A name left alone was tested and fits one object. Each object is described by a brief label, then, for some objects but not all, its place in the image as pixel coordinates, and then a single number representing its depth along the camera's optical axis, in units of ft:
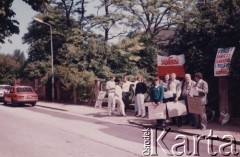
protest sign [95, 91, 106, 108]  66.44
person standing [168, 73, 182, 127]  41.68
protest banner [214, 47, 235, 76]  40.47
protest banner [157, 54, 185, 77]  48.29
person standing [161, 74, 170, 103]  43.03
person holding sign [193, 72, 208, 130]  37.86
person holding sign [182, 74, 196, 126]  39.42
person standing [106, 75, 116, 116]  54.34
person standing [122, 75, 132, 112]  57.58
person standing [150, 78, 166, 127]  40.81
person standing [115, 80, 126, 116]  53.75
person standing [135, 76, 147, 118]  50.55
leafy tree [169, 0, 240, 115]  44.14
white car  101.45
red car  78.89
